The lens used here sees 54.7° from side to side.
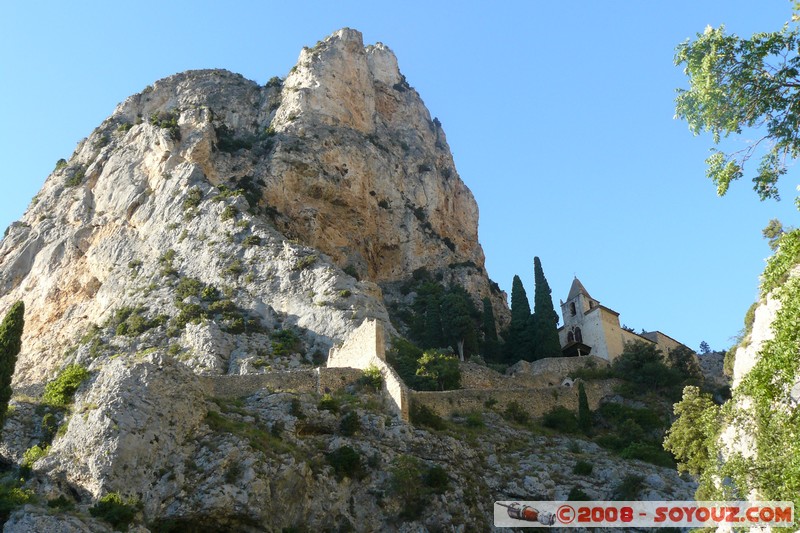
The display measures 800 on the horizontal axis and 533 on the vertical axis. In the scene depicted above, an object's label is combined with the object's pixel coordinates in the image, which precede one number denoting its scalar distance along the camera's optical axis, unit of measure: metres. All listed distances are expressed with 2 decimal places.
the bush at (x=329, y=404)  31.61
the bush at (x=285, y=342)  44.61
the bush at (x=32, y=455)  25.19
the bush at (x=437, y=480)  28.12
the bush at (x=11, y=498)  21.05
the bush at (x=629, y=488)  30.28
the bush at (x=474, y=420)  36.28
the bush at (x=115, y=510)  22.11
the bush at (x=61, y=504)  21.98
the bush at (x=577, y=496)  29.83
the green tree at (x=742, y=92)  18.14
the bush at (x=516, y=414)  39.62
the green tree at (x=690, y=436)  26.10
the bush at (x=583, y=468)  32.28
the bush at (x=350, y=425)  30.30
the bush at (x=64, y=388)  29.55
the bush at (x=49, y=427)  27.27
